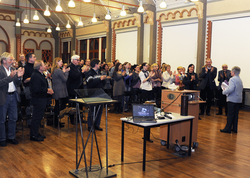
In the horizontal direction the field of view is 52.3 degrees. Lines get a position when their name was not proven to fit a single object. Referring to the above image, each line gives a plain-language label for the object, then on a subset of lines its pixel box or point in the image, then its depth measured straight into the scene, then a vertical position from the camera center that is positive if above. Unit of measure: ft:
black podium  9.97 -1.04
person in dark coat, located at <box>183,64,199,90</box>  23.28 -0.31
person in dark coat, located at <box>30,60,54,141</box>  14.46 -1.09
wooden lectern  14.05 -1.89
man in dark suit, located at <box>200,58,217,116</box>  24.64 -0.49
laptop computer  11.33 -1.68
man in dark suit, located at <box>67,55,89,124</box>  17.95 -0.17
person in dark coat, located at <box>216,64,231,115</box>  24.57 +0.03
